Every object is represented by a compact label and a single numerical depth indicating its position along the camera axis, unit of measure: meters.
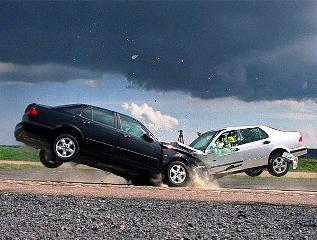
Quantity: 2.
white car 15.70
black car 13.50
